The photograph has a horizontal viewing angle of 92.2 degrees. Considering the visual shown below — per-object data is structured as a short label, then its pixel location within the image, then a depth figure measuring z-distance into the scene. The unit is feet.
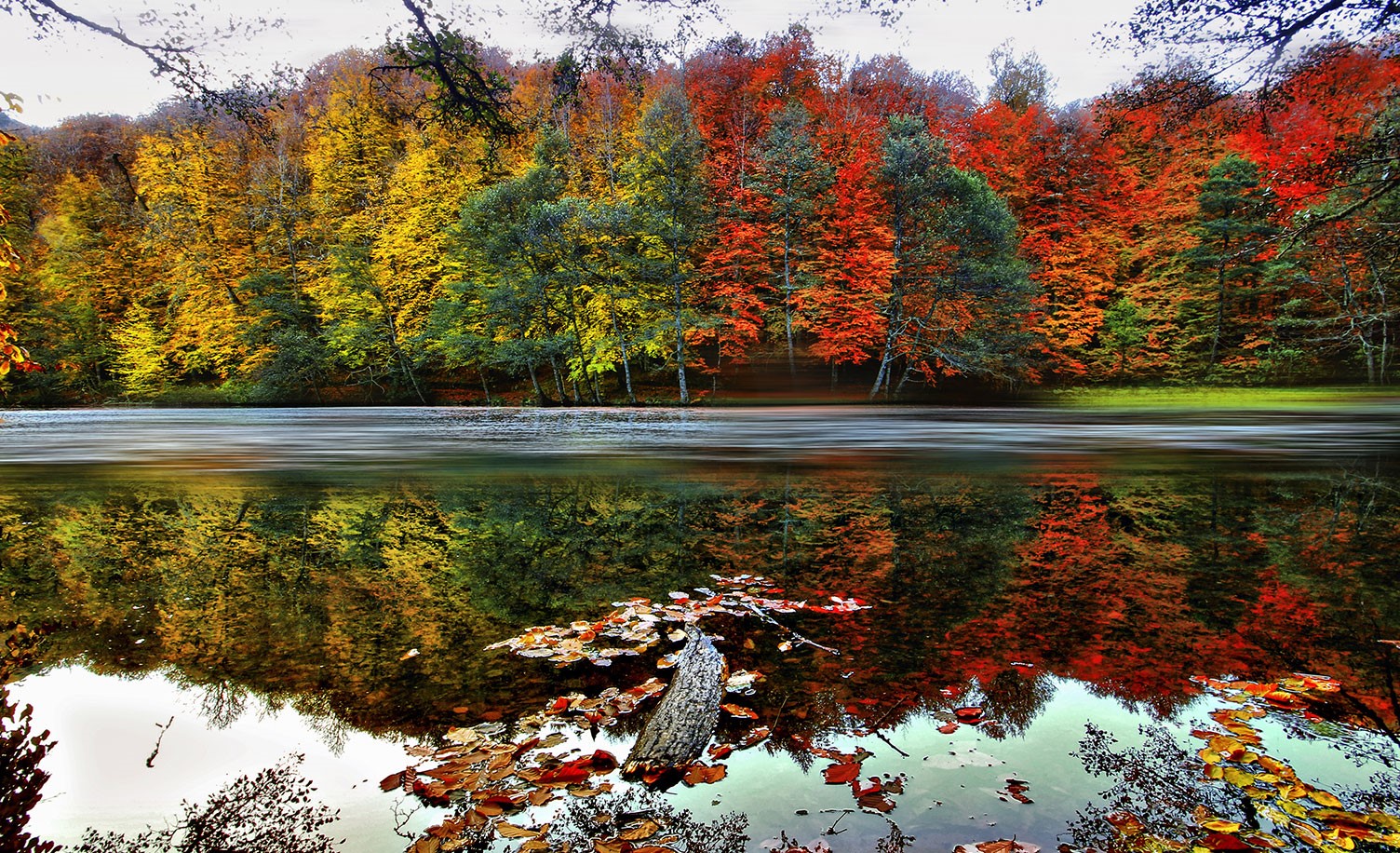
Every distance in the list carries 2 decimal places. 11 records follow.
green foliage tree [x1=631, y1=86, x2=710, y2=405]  91.40
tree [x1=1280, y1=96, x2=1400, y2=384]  83.51
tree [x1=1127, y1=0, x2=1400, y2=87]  26.71
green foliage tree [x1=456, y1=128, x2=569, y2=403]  91.76
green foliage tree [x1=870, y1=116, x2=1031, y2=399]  86.43
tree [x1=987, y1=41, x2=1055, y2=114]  148.77
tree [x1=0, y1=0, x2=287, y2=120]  26.58
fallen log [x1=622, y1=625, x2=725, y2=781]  6.33
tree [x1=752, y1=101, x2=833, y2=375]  93.81
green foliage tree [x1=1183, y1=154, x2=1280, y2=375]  95.04
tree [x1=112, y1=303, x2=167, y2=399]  115.75
